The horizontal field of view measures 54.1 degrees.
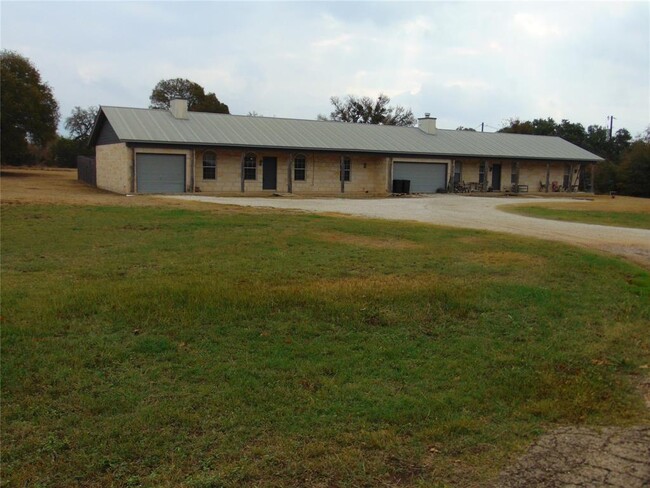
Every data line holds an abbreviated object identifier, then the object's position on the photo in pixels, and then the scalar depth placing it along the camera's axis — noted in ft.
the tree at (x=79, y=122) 298.56
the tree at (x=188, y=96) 228.84
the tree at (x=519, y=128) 238.48
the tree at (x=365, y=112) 248.73
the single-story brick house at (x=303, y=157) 106.32
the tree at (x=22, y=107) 146.82
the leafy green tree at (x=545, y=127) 243.81
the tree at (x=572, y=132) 241.76
